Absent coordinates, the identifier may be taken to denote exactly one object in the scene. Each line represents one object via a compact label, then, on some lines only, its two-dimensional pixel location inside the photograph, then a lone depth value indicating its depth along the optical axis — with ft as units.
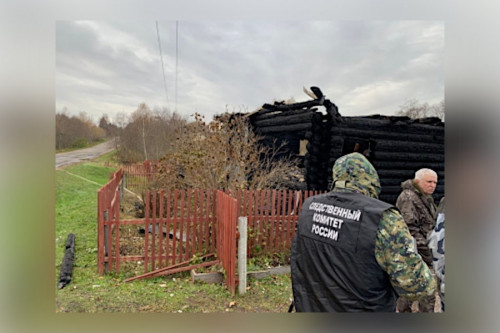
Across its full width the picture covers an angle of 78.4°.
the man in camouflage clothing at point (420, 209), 8.70
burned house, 16.76
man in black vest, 4.98
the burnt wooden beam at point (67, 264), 9.55
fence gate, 10.73
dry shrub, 13.19
